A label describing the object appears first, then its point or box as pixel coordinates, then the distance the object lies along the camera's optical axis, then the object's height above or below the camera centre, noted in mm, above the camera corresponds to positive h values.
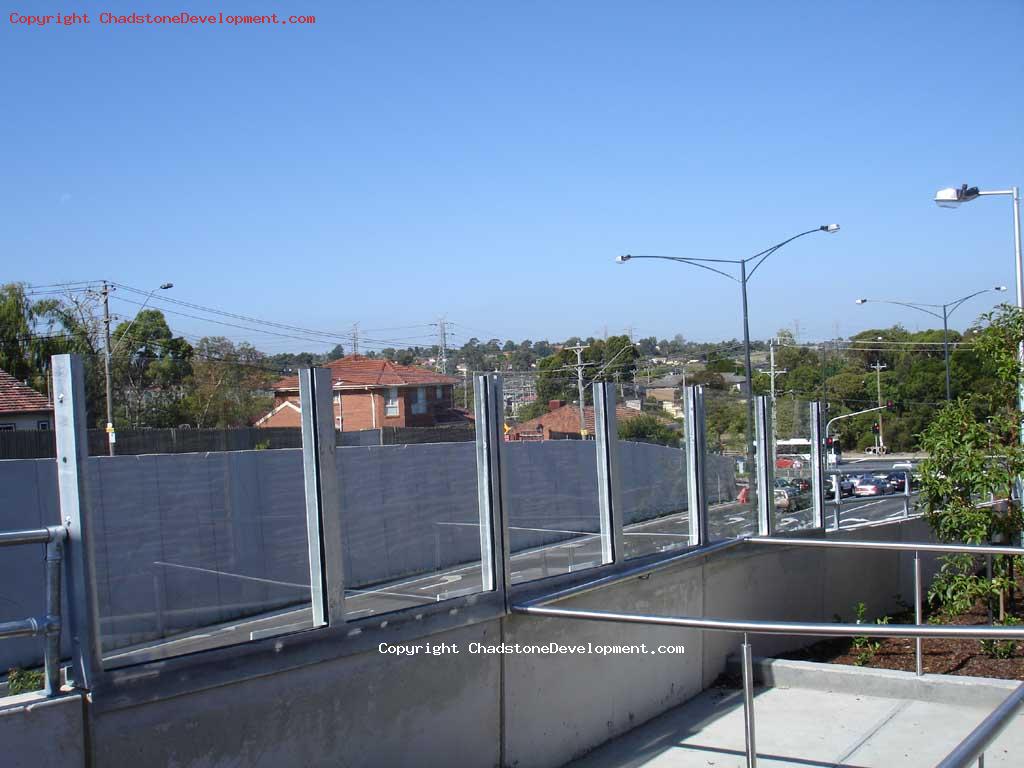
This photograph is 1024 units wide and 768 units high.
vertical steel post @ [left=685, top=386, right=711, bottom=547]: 8523 -609
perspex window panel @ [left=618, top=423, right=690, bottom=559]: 7598 -804
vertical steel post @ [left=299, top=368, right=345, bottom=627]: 4832 -402
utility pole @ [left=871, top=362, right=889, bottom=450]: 50022 -31
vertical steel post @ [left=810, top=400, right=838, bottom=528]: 11797 -1004
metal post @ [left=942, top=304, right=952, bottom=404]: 34062 +1649
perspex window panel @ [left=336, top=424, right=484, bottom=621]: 5152 -646
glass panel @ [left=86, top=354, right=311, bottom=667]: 4102 -455
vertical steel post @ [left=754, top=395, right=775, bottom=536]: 10117 -839
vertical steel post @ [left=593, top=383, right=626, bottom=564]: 7195 -534
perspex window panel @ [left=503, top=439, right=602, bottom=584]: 6520 -754
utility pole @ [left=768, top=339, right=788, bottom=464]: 10492 -500
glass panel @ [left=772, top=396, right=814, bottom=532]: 11609 -832
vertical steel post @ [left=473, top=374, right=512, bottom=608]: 6082 -503
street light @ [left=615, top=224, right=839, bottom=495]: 27078 +3897
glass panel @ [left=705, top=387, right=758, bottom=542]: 9211 -752
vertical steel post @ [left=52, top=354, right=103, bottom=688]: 3836 -351
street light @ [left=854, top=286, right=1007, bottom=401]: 33875 +2027
